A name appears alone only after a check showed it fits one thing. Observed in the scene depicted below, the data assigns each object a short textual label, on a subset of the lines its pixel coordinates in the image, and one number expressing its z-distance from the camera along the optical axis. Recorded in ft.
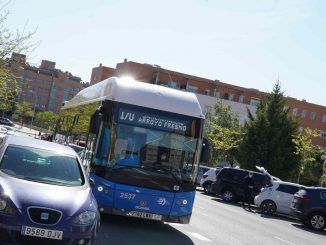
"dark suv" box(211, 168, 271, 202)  86.58
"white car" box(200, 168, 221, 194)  100.80
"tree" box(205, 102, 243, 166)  152.78
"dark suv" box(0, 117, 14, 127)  280.78
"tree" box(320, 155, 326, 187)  117.93
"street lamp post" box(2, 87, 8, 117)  61.23
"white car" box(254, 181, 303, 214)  74.49
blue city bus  35.94
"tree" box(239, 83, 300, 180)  131.23
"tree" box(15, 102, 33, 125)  404.57
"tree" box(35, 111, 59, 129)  340.80
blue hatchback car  21.63
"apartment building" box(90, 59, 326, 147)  274.85
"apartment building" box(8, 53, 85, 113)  529.45
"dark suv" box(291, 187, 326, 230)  62.39
